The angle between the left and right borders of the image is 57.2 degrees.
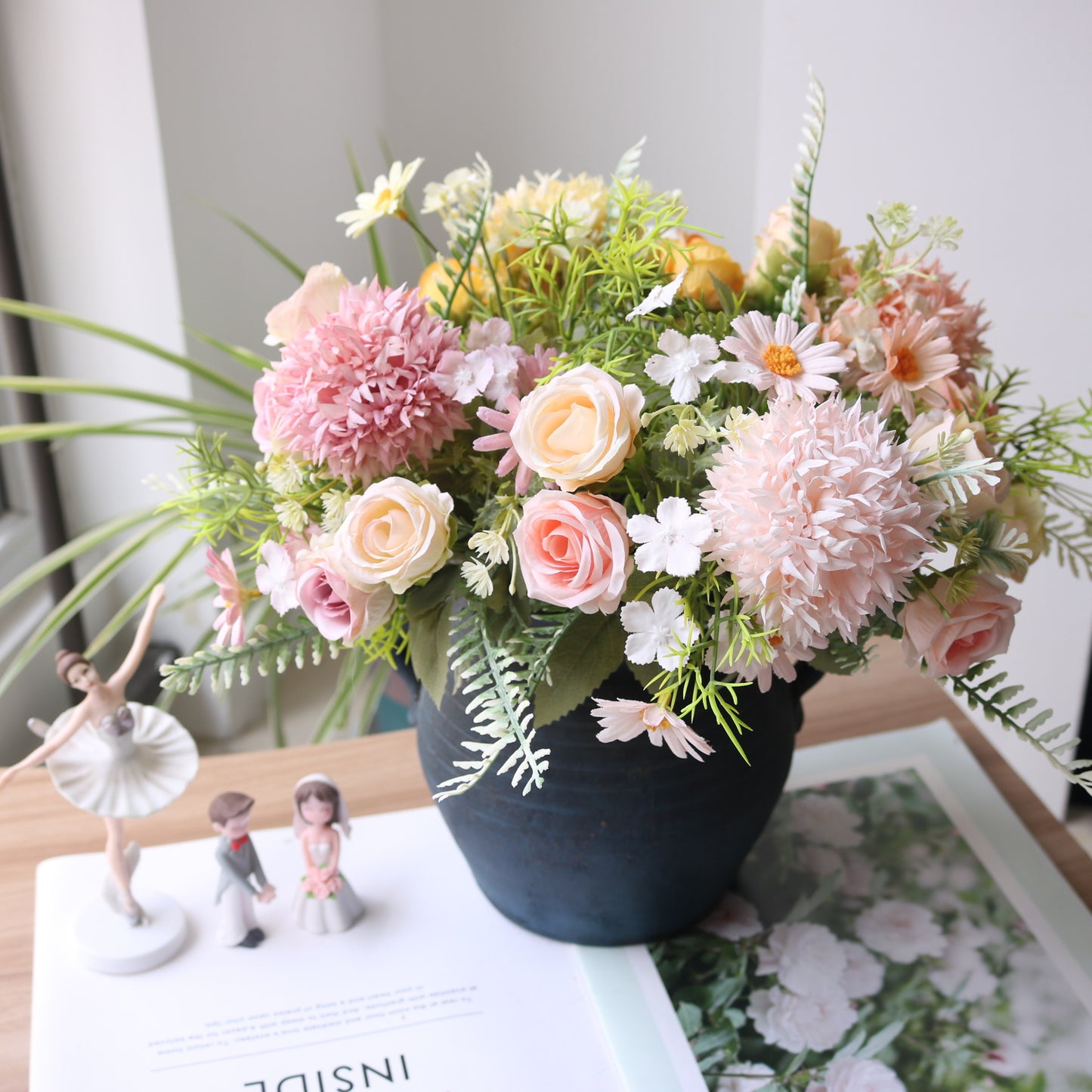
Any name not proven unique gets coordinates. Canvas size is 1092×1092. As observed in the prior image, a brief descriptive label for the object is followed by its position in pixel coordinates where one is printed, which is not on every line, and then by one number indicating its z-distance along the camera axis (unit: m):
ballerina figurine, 0.58
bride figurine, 0.65
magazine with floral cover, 0.59
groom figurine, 0.63
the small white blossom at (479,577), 0.47
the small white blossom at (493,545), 0.47
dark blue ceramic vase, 0.56
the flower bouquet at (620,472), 0.43
